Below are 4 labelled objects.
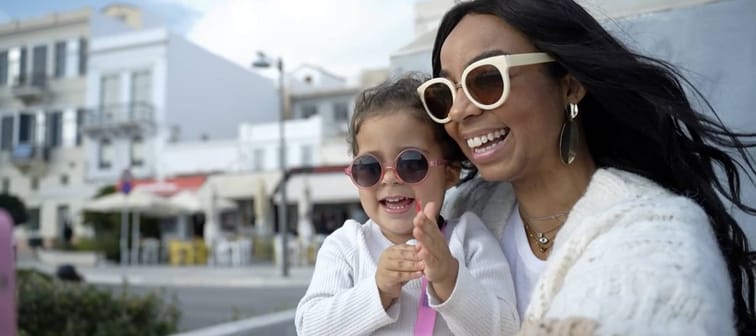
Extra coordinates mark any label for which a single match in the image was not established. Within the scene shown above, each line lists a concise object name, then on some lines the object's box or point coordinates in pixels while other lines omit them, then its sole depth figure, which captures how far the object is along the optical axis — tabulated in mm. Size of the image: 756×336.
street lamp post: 15904
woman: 1231
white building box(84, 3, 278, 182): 28297
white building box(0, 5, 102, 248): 30062
